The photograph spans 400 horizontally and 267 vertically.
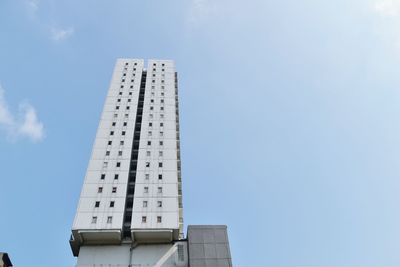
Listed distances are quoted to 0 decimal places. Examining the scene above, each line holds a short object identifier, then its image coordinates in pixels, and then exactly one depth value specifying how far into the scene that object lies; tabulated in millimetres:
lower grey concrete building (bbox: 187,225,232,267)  32375
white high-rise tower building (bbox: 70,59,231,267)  33969
